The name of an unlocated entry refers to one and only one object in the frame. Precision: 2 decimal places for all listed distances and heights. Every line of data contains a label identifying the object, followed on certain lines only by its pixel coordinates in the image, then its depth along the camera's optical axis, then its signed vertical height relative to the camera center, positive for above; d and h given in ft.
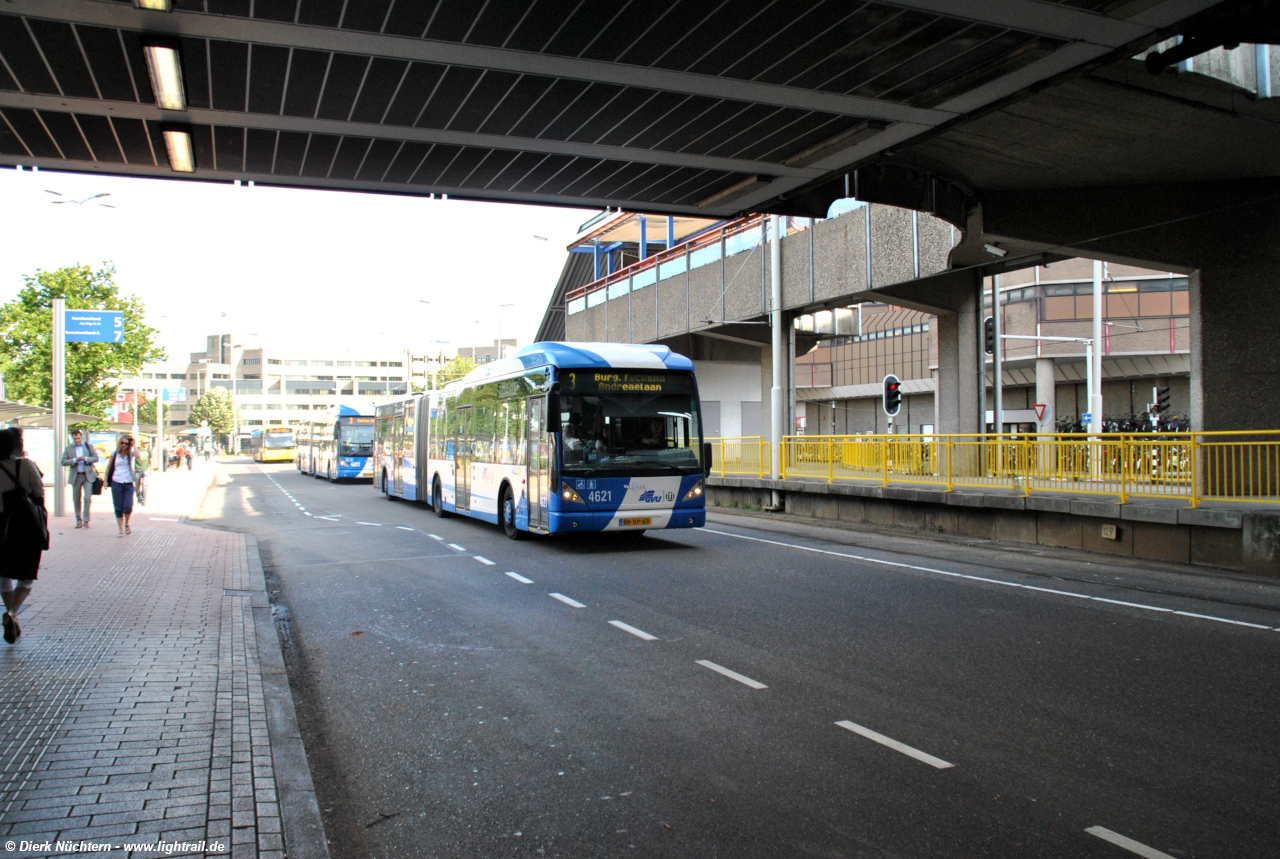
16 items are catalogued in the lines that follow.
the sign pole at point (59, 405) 66.59 +2.83
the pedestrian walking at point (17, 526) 22.90 -2.15
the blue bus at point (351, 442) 127.75 -0.06
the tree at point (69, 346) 117.50 +13.07
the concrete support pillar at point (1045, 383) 140.67 +8.86
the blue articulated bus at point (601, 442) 43.68 -0.06
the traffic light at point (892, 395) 69.15 +3.49
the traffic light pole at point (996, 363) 68.78 +6.05
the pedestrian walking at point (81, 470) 58.23 -1.81
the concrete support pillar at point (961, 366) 71.36 +5.92
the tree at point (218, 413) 392.47 +13.11
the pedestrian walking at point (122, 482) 52.60 -2.34
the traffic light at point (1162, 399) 88.16 +3.91
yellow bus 227.20 -1.05
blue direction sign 72.28 +9.53
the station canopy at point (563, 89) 23.67 +11.12
